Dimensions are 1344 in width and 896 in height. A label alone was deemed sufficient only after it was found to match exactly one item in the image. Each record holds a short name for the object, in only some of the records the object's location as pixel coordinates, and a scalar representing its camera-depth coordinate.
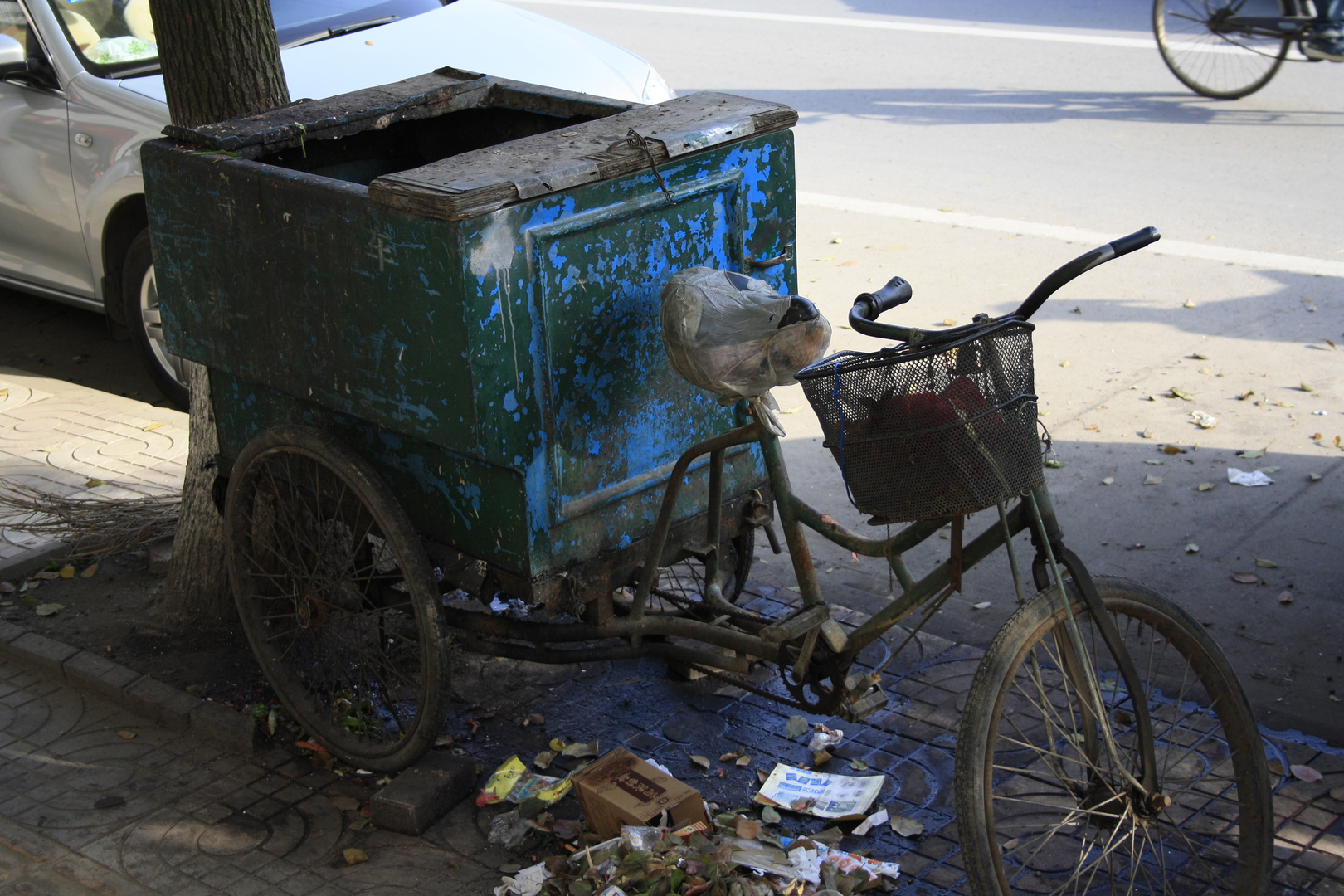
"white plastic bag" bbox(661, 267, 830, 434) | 2.84
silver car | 5.76
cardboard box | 3.00
